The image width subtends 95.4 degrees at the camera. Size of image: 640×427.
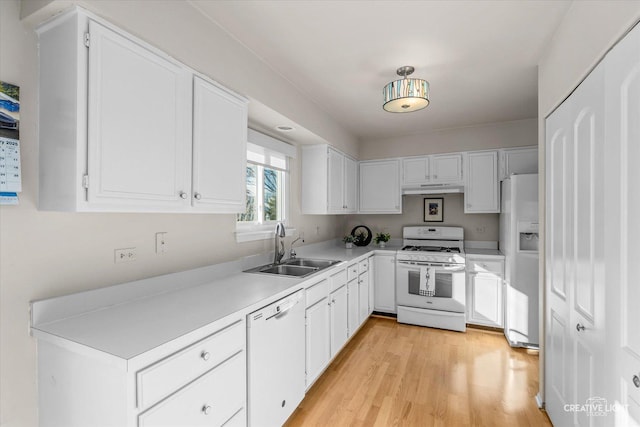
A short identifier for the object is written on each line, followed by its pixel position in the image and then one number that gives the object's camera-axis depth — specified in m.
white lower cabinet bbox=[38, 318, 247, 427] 0.99
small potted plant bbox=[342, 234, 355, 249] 4.04
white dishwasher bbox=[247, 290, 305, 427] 1.56
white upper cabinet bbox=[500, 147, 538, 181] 3.60
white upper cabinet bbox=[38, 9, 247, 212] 1.14
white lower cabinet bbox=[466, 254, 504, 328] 3.42
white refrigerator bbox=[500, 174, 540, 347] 2.99
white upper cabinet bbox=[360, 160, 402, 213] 4.25
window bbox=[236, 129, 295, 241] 2.63
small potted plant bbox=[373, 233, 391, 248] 4.24
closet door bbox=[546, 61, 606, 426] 1.29
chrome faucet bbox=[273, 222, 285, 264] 2.73
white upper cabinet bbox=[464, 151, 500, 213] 3.72
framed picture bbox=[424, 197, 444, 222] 4.25
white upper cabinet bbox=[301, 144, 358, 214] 3.39
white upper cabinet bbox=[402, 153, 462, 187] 3.93
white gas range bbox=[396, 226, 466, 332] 3.50
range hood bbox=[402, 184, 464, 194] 3.90
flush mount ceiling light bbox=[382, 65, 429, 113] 2.21
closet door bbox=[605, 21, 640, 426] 1.01
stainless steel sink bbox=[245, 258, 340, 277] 2.54
